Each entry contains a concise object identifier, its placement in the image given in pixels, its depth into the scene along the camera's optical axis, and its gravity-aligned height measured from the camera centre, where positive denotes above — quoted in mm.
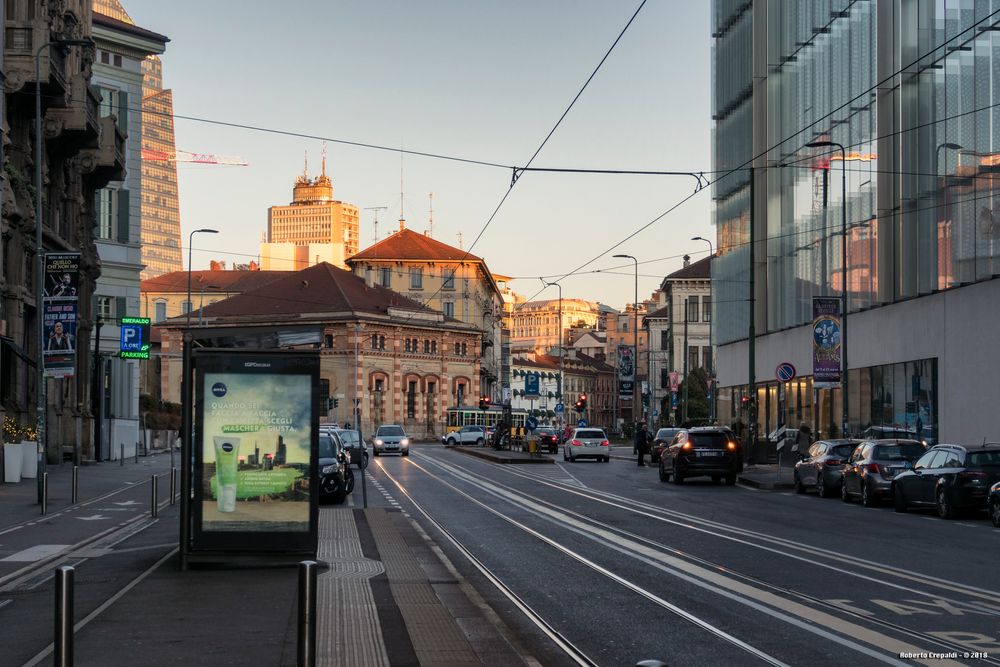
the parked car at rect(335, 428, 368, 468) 40231 -2142
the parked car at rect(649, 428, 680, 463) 54781 -2522
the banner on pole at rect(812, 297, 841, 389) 39344 +844
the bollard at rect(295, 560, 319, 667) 6719 -1205
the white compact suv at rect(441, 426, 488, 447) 98062 -4172
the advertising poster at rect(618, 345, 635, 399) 78362 +790
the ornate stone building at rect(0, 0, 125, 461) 39688 +7021
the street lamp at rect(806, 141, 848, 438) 40825 +1634
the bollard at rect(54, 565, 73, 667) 6547 -1173
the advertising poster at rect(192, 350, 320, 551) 14453 -777
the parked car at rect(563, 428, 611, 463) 62156 -3062
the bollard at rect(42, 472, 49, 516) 25111 -2184
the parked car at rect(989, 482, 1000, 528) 23062 -2135
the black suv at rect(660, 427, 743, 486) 38562 -2175
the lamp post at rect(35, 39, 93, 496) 29891 +2914
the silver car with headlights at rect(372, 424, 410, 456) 74000 -3442
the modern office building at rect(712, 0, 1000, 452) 38312 +6253
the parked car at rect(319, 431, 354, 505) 28328 -2052
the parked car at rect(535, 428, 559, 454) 77375 -3551
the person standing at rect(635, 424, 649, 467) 56094 -2677
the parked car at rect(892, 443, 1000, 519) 24984 -1873
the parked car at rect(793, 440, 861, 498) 32469 -2139
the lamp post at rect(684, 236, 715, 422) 69438 -1220
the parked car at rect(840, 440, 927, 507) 28781 -1874
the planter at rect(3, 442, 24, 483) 35156 -2214
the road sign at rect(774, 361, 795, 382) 42750 +240
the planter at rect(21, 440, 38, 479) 37750 -2323
